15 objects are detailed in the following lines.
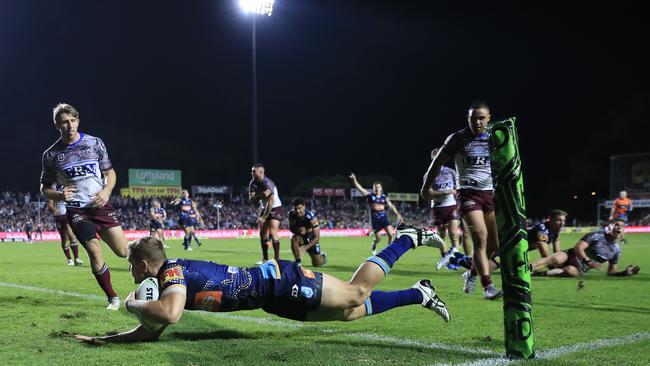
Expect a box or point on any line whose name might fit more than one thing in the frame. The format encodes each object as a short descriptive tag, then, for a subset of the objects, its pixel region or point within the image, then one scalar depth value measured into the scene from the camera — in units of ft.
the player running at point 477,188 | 21.84
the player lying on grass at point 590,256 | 33.58
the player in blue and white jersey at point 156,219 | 70.13
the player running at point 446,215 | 40.57
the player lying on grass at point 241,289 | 12.52
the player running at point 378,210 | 57.16
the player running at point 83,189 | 21.42
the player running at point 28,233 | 110.01
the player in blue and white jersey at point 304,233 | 41.42
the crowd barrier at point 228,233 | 120.19
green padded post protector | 12.70
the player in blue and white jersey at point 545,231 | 35.76
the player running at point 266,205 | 40.93
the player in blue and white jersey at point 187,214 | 75.51
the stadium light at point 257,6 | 133.97
